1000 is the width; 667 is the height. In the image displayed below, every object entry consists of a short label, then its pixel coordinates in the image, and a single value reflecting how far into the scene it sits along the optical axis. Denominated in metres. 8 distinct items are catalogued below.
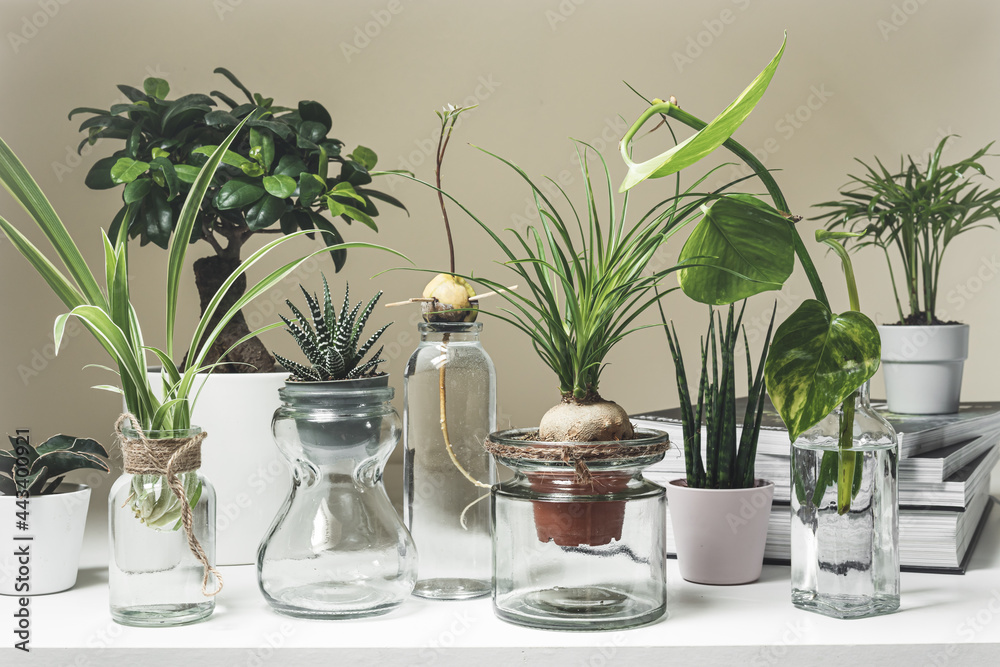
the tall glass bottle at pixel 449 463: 2.11
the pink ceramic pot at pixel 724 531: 2.11
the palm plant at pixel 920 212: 2.34
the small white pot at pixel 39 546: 2.09
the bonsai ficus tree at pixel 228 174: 2.21
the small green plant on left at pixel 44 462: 2.11
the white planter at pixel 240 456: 2.20
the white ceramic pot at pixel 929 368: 2.35
